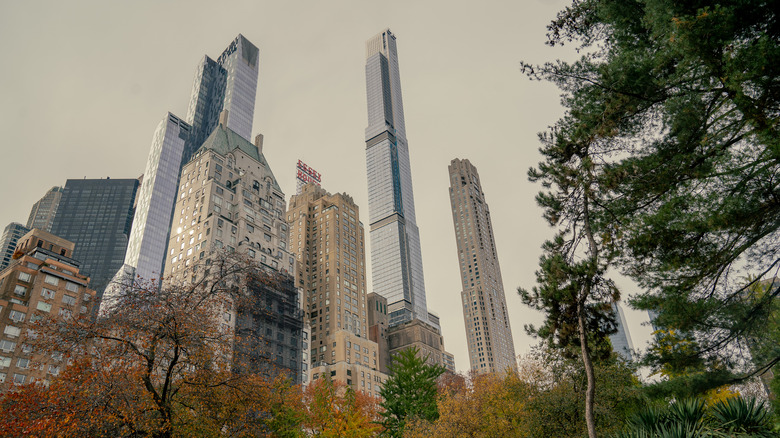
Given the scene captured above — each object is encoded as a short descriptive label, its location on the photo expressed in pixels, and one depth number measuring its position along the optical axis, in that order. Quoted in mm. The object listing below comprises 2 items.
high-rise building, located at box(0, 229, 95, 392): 68250
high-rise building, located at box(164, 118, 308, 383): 87688
